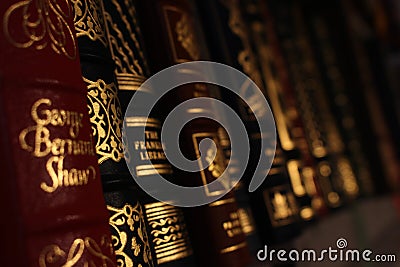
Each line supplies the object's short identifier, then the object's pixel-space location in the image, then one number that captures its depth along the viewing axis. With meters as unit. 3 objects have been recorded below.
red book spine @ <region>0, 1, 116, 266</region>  0.30
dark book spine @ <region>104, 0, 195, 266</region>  0.45
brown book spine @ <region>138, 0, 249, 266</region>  0.48
